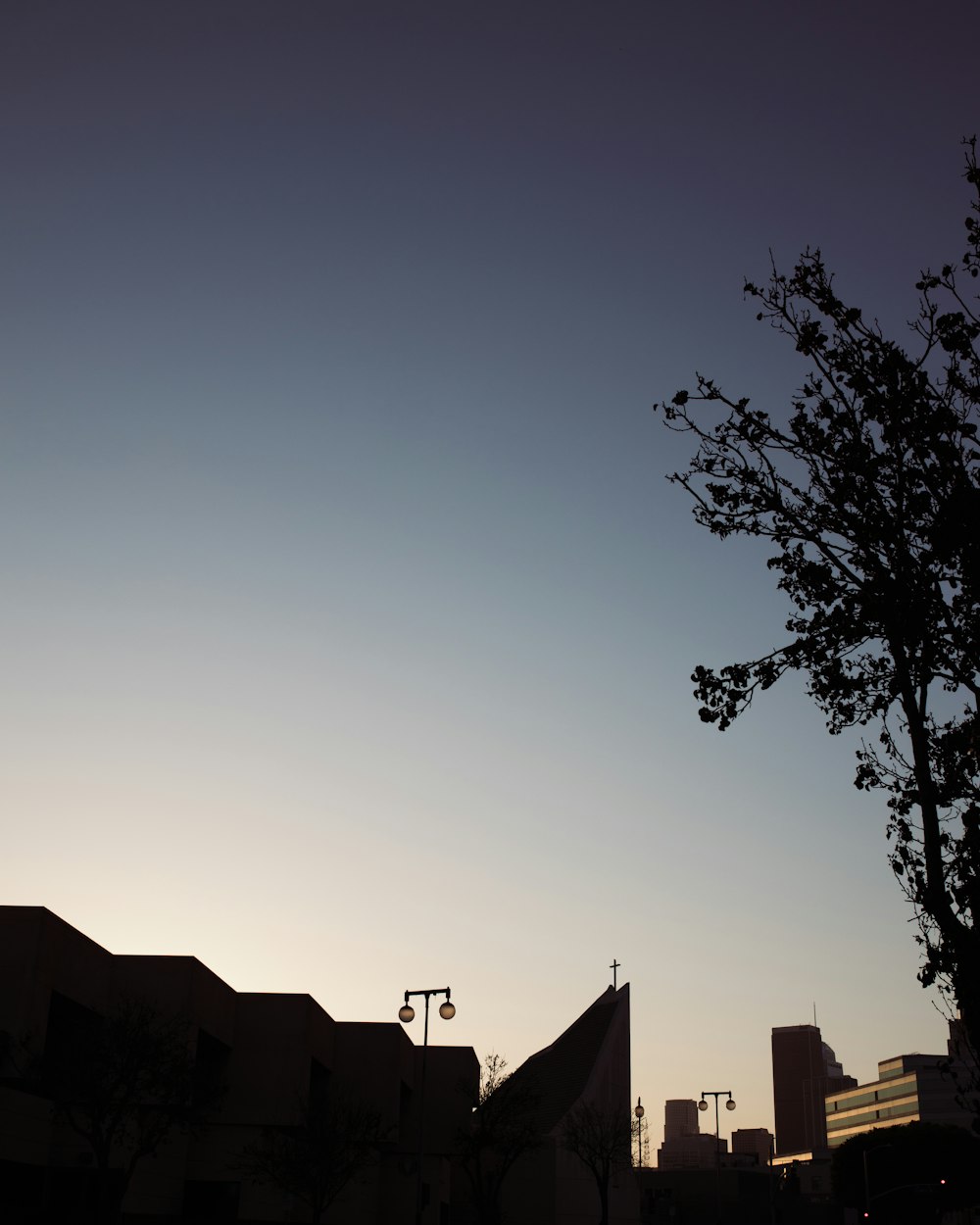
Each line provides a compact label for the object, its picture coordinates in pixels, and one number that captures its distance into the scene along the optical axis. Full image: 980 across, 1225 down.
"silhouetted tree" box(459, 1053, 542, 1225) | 51.28
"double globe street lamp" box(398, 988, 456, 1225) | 31.86
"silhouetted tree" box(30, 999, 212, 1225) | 28.81
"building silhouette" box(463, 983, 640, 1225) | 61.22
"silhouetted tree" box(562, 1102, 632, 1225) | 58.53
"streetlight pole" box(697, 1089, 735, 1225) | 56.22
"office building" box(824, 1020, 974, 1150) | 140.62
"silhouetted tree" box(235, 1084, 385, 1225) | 40.22
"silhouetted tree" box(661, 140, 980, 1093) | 11.50
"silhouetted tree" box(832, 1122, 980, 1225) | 71.19
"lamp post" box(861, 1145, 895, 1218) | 70.69
